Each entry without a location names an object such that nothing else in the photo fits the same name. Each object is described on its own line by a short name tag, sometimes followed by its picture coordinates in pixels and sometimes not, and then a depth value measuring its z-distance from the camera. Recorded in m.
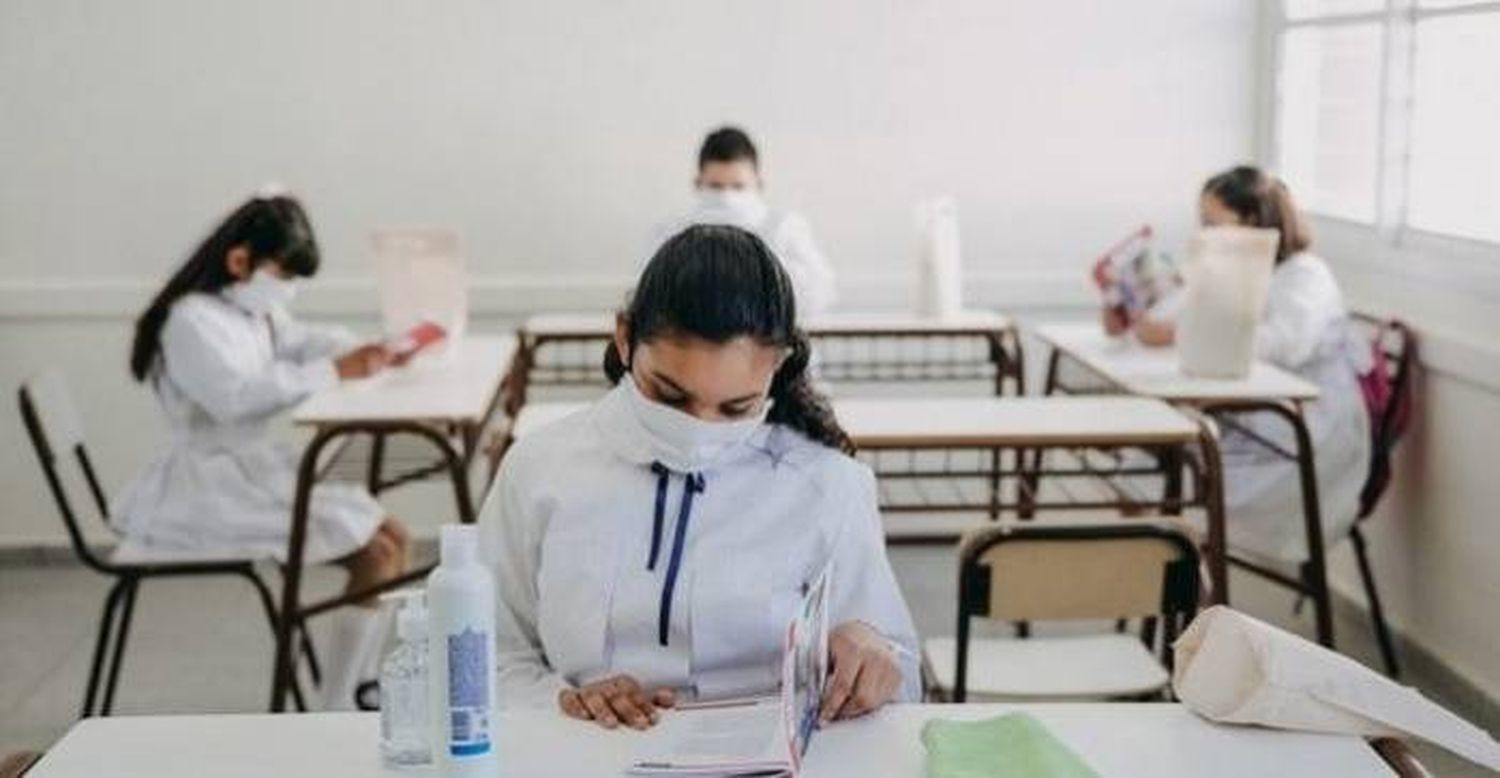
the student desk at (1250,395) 3.34
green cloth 1.45
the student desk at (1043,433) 3.00
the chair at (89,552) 3.13
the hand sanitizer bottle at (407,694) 1.45
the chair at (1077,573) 2.17
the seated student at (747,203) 4.27
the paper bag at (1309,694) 1.52
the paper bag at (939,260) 4.20
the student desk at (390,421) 3.11
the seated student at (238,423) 3.26
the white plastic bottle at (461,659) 1.33
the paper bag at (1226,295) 3.40
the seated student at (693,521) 1.63
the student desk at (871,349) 4.14
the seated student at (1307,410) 3.69
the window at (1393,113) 3.57
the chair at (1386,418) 3.70
